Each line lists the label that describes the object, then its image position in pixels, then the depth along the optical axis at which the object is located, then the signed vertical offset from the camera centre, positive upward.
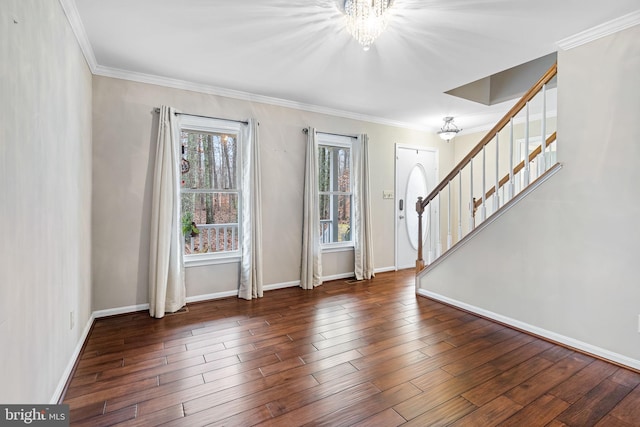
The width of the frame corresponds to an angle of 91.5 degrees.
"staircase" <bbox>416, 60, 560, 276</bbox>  2.83 +0.38
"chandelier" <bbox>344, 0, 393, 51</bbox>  2.06 +1.31
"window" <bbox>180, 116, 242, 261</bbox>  3.71 +0.22
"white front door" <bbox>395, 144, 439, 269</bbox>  5.38 +0.27
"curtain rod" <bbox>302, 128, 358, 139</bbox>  4.31 +1.08
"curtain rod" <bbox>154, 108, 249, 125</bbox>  3.39 +1.05
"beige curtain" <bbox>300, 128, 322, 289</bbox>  4.24 -0.09
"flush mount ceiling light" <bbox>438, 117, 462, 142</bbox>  4.88 +1.20
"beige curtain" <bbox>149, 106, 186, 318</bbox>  3.27 -0.21
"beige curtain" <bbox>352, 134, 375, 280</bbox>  4.71 -0.07
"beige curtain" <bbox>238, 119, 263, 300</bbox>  3.82 -0.17
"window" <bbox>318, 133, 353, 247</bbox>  4.73 +0.28
